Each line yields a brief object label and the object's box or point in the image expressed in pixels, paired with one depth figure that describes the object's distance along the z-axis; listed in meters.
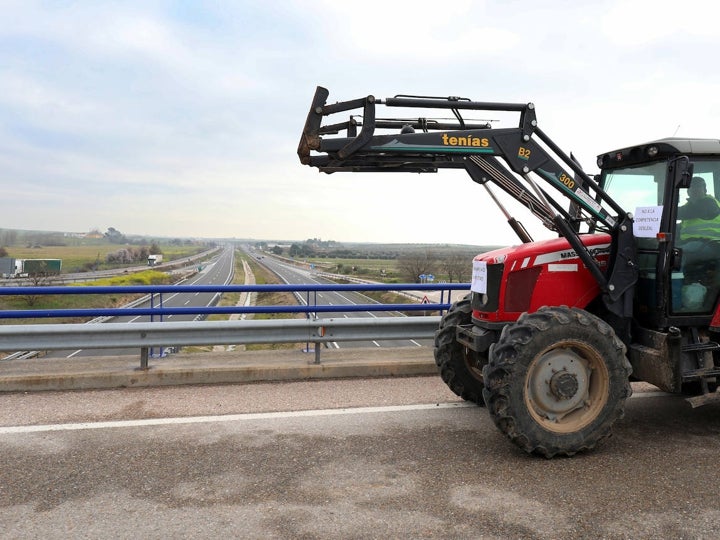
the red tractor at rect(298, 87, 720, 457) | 4.30
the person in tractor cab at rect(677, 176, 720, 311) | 4.65
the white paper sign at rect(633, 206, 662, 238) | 4.55
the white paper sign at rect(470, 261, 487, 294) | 4.88
